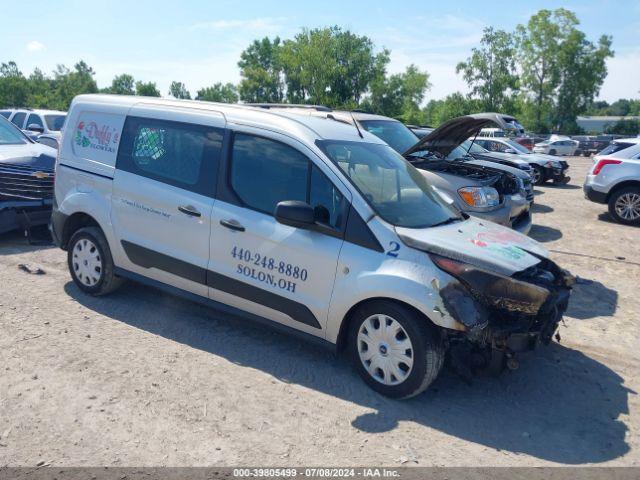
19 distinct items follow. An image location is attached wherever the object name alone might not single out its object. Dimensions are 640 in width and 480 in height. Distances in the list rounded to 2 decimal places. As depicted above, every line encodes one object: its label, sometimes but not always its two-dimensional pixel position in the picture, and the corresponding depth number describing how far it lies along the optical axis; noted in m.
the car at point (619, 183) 11.20
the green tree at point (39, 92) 71.12
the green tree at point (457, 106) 63.62
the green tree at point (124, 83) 120.44
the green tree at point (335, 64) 66.94
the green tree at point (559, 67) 68.50
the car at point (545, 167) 17.39
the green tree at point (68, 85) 80.47
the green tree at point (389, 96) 67.44
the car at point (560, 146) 40.48
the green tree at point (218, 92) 111.69
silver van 3.89
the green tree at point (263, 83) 77.00
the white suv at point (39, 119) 14.66
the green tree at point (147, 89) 109.05
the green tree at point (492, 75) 62.88
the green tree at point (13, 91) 70.18
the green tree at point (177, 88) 120.91
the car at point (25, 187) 7.56
